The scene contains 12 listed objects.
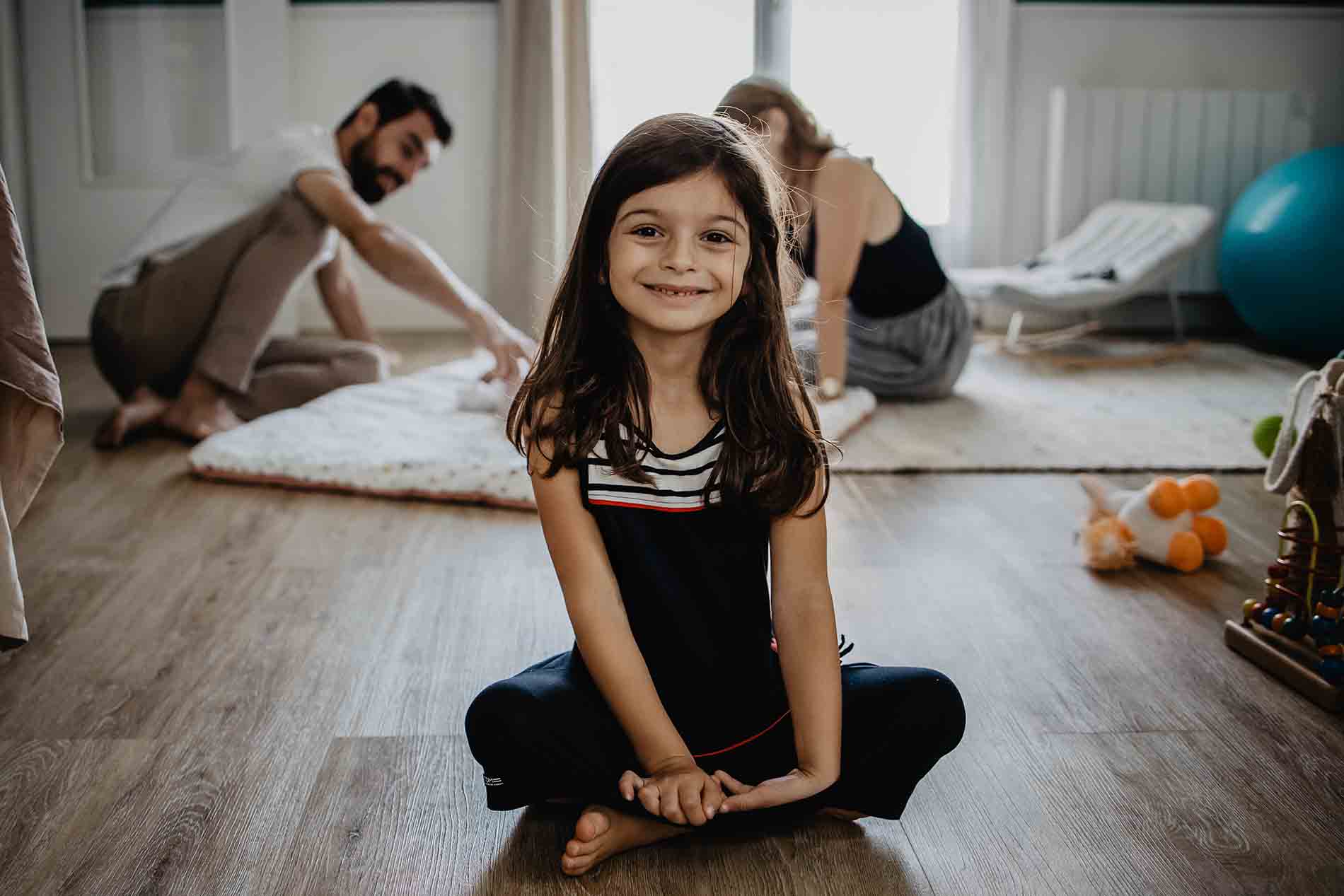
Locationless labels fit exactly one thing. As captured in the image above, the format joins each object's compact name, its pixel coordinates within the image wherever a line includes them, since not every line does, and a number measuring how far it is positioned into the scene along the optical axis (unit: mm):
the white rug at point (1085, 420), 2664
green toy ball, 1948
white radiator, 4543
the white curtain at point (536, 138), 4469
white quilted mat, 2371
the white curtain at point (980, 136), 4664
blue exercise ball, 3709
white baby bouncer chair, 3885
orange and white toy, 1947
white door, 4246
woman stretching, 2988
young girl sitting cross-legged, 1131
